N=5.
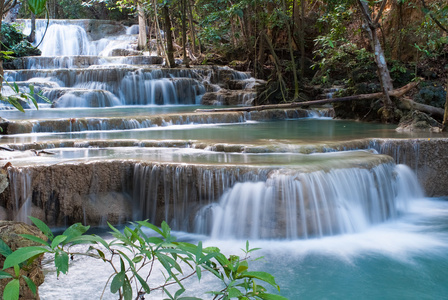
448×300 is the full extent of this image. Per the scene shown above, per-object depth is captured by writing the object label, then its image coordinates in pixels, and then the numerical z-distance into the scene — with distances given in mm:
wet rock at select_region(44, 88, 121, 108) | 13172
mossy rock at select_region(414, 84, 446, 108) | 10320
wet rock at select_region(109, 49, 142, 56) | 21967
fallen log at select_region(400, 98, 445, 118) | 9688
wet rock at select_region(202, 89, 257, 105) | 14398
